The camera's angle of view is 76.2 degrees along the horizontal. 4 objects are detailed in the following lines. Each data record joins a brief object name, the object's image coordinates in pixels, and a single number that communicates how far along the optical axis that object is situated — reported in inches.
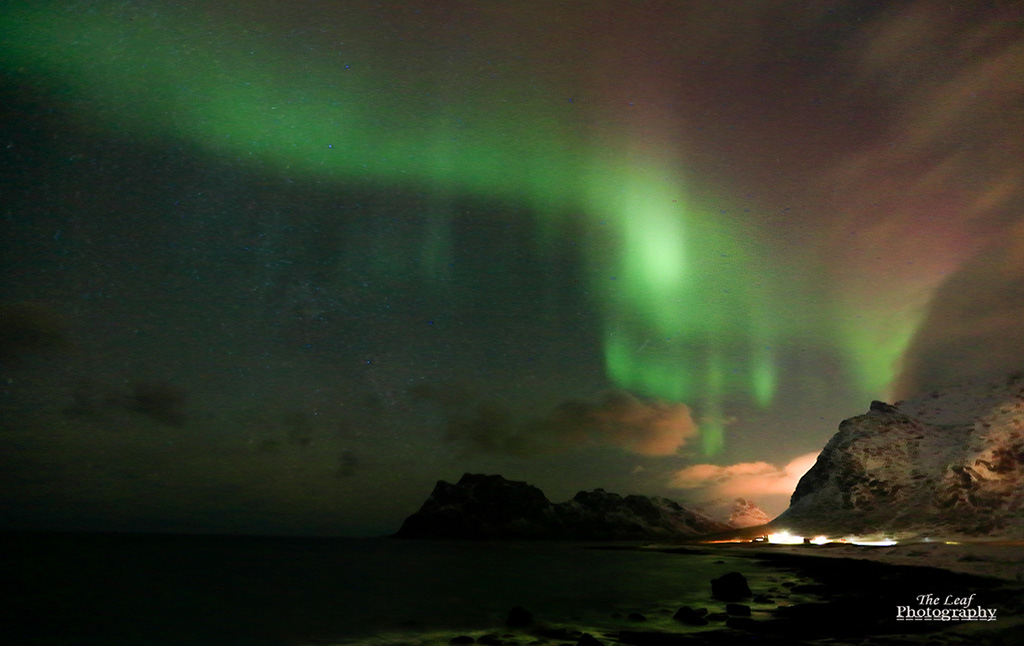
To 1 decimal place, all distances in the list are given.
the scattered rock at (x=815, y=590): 1844.5
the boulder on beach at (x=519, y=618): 1477.6
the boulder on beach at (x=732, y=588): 1756.9
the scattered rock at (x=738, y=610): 1395.2
